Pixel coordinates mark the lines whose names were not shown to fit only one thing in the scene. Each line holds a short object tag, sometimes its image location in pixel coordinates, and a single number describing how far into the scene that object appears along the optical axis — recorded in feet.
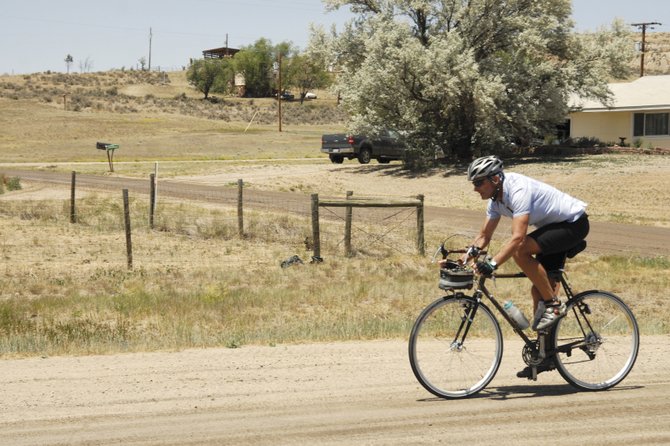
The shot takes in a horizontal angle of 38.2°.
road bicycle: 23.80
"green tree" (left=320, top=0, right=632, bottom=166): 129.90
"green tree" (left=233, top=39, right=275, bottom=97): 379.96
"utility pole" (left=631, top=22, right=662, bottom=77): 228.53
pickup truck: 152.05
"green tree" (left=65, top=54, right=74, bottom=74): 520.01
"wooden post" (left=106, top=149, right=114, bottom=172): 142.47
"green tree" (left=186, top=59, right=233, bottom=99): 364.99
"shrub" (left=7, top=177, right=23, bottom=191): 108.83
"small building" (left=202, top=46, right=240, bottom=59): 515.09
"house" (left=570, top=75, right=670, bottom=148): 153.89
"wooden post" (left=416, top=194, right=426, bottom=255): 68.18
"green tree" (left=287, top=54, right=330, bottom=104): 379.14
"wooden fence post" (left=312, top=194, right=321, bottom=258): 64.39
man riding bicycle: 23.26
